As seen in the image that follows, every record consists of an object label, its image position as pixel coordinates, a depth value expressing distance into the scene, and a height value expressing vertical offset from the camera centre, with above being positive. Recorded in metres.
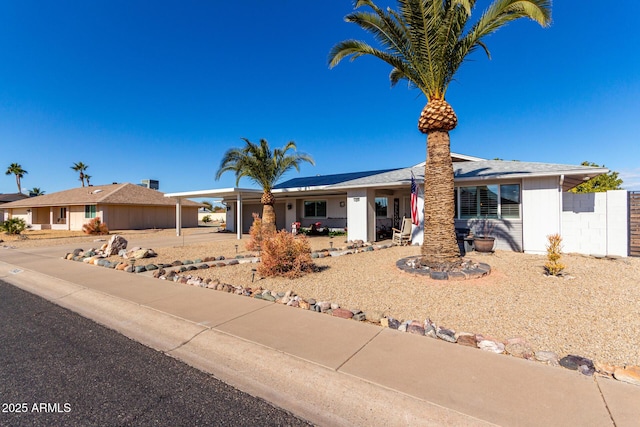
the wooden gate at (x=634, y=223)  9.39 -0.44
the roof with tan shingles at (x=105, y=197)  27.94 +1.63
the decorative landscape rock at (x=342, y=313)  5.00 -1.71
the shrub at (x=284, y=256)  7.89 -1.18
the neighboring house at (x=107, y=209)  27.97 +0.52
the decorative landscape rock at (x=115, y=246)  12.28 -1.36
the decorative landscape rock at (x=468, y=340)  3.91 -1.70
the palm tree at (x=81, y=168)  51.53 +7.82
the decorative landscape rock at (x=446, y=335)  4.07 -1.70
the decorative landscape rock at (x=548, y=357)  3.45 -1.72
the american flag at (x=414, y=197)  10.37 +0.46
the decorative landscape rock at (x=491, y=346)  3.75 -1.72
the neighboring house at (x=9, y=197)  42.16 +2.72
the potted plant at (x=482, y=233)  10.17 -0.88
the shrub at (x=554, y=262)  6.84 -1.21
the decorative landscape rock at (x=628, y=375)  3.04 -1.70
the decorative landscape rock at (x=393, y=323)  4.54 -1.70
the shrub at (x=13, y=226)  22.42 -0.87
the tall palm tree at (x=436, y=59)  7.32 +3.96
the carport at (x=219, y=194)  18.25 +1.25
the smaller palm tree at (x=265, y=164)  16.22 +2.66
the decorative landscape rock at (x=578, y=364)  3.25 -1.71
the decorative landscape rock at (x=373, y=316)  4.87 -1.74
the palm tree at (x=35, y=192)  58.35 +4.63
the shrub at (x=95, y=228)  23.59 -1.12
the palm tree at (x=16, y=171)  57.33 +8.34
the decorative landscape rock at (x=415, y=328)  4.31 -1.70
